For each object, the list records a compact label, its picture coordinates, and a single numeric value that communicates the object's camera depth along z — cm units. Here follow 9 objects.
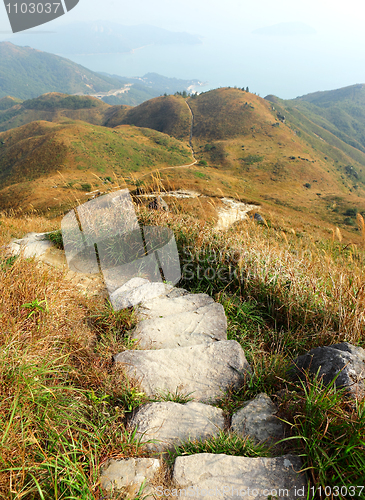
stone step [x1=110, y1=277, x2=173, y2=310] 359
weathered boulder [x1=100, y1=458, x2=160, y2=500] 162
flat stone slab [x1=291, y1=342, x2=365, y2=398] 221
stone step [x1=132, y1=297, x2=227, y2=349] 317
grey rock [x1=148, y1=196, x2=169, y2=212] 594
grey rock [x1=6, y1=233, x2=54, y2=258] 534
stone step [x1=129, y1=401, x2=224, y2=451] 203
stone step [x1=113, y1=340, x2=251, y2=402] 254
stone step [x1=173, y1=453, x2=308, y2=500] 167
